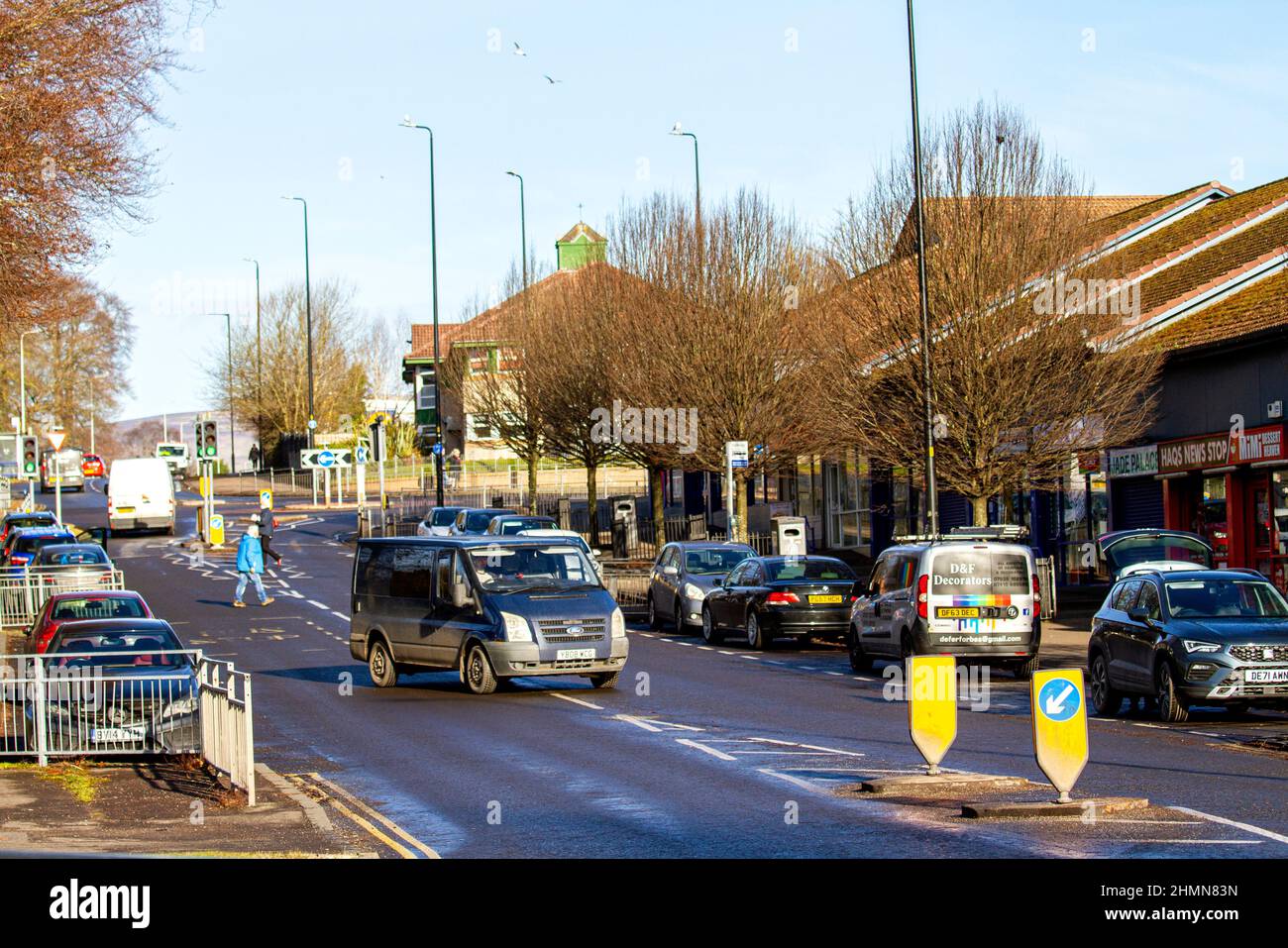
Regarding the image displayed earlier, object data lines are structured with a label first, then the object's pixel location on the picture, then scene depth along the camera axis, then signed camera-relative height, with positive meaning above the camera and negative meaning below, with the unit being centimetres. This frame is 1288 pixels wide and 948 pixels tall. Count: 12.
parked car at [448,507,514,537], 4362 -29
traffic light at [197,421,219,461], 4984 +222
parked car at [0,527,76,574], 4119 -51
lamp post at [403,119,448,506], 5594 +322
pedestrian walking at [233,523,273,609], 3700 -95
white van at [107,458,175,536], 6072 +88
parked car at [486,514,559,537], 4047 -38
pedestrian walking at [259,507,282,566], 4734 -44
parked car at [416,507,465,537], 4790 -33
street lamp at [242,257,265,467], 9194 +737
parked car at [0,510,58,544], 4850 +0
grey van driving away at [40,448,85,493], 9716 +280
